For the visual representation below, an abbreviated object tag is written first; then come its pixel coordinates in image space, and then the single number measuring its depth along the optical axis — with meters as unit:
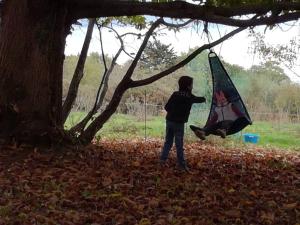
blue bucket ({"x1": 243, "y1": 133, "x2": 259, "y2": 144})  14.70
